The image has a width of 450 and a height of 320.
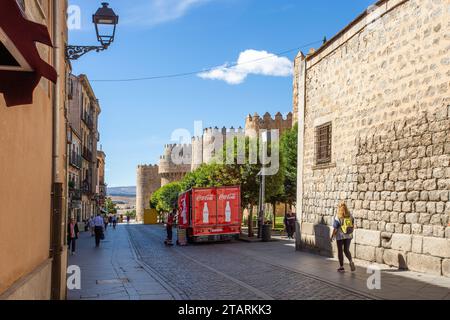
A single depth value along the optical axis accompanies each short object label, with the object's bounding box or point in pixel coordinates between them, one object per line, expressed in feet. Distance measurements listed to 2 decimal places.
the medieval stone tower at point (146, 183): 350.43
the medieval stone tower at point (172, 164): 302.45
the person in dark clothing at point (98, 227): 82.07
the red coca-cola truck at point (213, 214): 83.46
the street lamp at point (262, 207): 84.79
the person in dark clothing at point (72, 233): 62.54
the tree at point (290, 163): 132.98
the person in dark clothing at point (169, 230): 83.38
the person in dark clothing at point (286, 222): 92.51
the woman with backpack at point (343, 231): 41.01
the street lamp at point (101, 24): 36.73
